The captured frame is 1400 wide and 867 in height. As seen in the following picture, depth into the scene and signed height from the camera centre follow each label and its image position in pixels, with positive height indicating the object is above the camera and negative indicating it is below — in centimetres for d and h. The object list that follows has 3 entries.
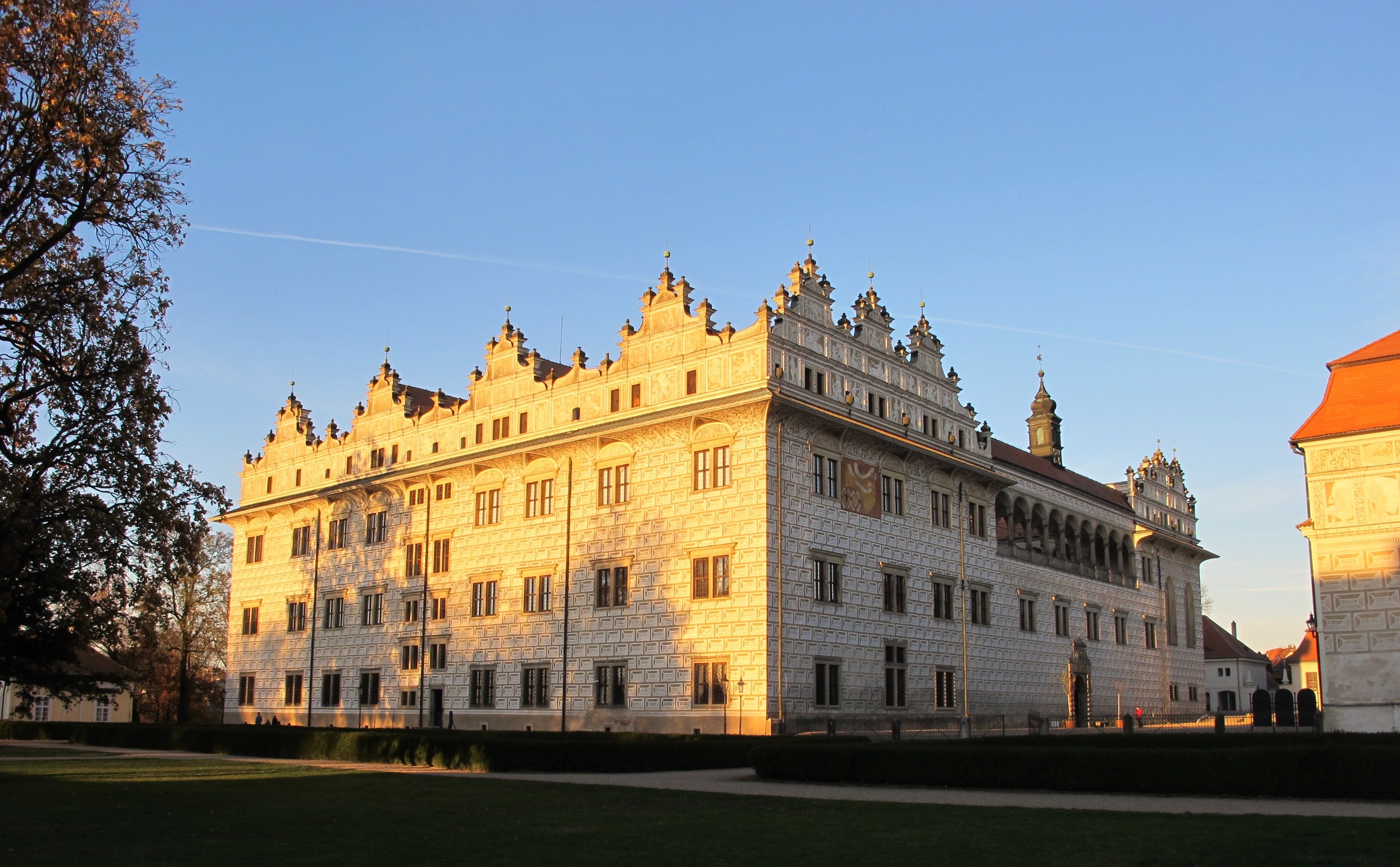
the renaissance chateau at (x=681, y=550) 4062 +393
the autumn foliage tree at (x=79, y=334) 2089 +563
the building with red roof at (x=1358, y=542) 3155 +289
